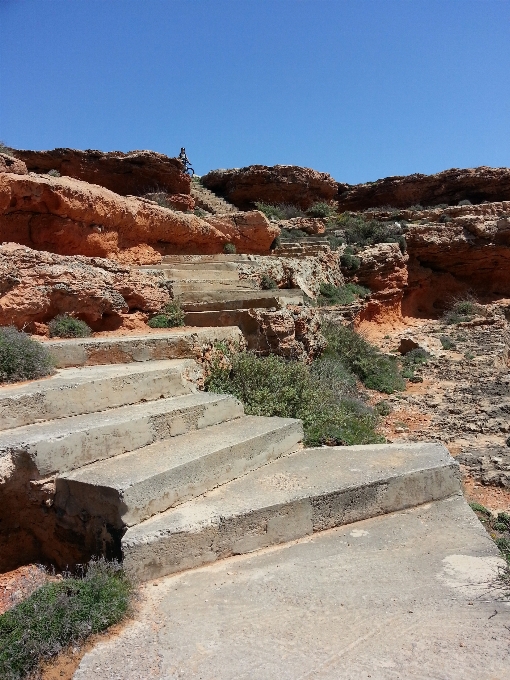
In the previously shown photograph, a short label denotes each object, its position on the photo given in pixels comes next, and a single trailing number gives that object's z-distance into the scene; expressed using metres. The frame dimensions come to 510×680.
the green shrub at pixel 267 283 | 9.77
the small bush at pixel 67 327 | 5.73
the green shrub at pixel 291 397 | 4.88
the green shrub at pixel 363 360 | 9.41
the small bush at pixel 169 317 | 6.77
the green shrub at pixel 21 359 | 4.21
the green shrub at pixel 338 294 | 14.25
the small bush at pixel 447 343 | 12.99
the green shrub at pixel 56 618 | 2.15
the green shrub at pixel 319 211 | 24.44
